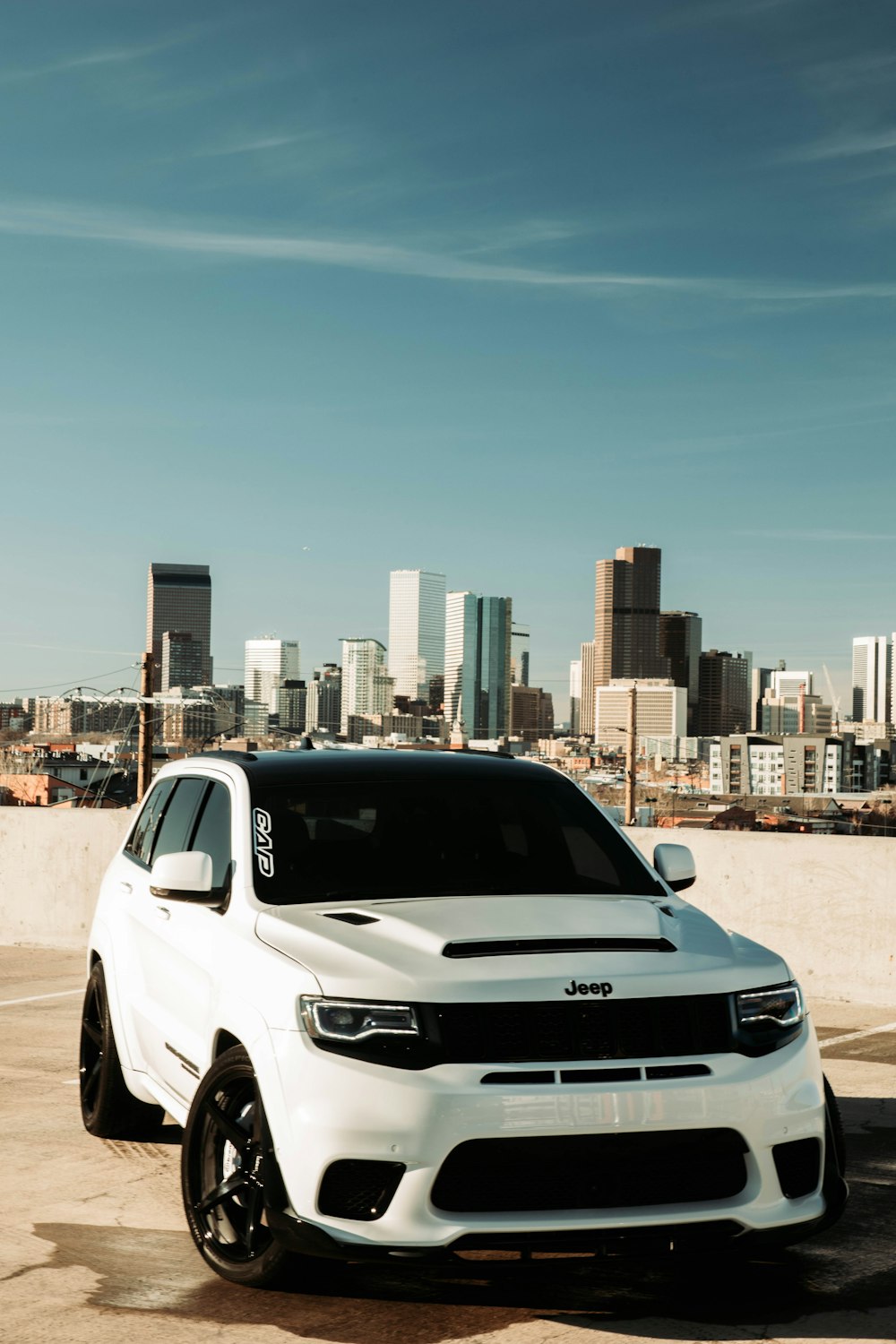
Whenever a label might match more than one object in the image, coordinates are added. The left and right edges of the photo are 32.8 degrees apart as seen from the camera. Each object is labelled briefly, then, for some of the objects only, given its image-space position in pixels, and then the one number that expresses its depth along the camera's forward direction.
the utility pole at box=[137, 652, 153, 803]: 40.12
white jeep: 4.04
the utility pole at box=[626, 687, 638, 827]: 58.25
